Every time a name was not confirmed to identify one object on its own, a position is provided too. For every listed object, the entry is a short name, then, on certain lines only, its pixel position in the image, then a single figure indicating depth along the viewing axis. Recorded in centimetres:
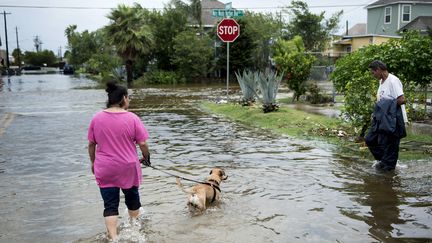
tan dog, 573
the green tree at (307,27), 4656
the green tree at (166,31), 4178
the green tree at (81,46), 7462
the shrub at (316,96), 1884
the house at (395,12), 3901
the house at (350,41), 4075
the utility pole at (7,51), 8122
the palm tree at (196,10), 4447
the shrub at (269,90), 1463
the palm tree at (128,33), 3781
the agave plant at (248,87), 1686
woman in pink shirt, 469
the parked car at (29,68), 10444
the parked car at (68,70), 7894
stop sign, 1892
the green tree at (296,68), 1906
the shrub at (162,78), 3956
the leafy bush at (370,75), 1020
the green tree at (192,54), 3906
